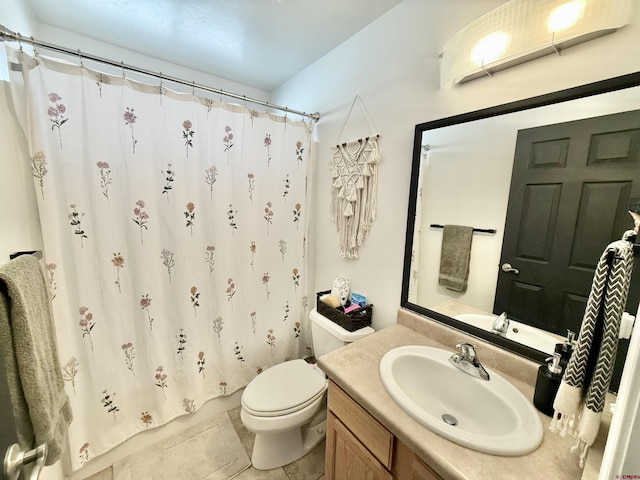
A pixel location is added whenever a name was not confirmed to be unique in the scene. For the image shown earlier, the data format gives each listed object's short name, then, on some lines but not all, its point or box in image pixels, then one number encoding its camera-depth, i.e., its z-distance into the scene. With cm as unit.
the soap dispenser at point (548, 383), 75
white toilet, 125
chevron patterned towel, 55
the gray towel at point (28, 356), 58
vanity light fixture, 71
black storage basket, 142
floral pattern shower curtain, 112
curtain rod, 94
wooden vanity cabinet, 76
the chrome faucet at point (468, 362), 91
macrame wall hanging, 142
